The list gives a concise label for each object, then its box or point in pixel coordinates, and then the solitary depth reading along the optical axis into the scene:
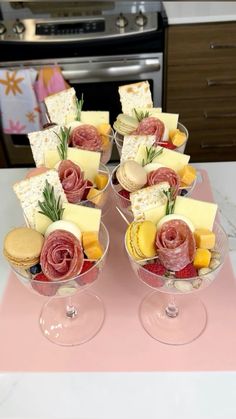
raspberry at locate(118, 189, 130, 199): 0.94
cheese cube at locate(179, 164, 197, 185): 0.94
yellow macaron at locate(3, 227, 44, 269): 0.75
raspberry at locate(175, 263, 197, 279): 0.75
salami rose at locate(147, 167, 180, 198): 0.90
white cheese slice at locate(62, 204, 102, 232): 0.82
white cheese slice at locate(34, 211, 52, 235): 0.81
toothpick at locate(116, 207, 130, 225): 1.00
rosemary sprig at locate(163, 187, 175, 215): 0.80
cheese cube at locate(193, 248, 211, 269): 0.75
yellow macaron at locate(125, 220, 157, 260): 0.75
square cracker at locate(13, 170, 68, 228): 0.82
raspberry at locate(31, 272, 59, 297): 0.74
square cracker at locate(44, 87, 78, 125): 1.08
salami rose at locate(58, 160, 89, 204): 0.89
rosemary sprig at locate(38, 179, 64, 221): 0.81
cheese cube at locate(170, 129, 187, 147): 1.04
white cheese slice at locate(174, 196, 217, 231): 0.81
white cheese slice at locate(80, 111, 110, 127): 1.10
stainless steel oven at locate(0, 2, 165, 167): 1.90
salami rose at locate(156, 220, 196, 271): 0.73
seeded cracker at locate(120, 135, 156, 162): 0.95
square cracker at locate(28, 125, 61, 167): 0.97
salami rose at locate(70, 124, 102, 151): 1.03
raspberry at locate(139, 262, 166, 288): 0.75
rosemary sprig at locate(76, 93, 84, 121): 1.08
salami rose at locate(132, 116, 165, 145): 1.02
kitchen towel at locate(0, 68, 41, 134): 1.96
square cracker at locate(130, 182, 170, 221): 0.81
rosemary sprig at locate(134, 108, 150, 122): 1.07
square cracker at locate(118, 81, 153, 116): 1.10
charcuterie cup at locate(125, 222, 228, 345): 0.75
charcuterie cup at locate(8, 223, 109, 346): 0.76
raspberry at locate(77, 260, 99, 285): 0.76
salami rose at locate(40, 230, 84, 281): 0.73
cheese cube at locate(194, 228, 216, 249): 0.77
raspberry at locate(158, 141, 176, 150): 1.02
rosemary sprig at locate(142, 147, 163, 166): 0.95
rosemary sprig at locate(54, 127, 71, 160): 0.96
